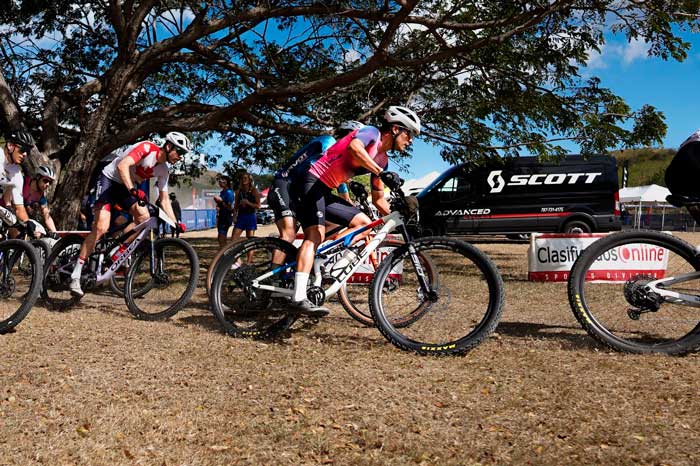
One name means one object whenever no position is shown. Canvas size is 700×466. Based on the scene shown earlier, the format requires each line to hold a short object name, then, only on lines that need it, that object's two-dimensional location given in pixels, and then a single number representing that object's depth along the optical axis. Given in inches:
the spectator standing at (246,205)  405.7
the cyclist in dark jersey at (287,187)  231.0
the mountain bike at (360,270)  185.9
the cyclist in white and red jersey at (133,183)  227.1
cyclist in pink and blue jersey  174.2
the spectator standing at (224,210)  471.8
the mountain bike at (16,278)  190.5
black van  644.7
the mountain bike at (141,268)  219.1
